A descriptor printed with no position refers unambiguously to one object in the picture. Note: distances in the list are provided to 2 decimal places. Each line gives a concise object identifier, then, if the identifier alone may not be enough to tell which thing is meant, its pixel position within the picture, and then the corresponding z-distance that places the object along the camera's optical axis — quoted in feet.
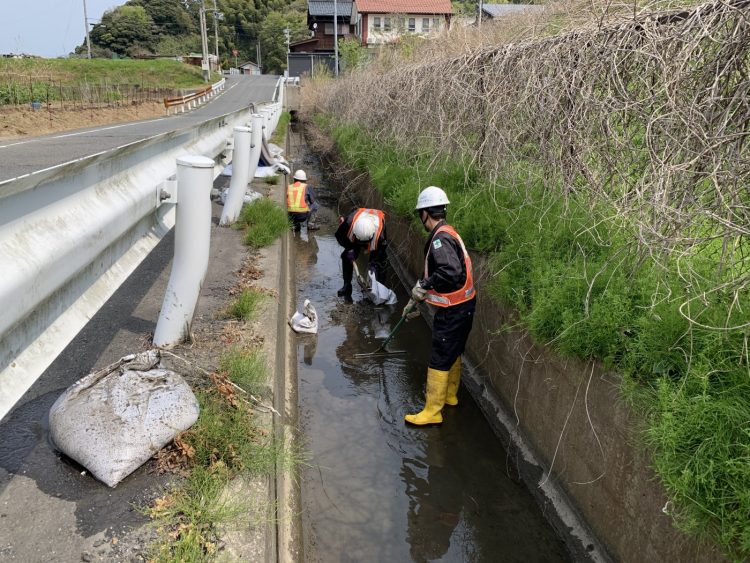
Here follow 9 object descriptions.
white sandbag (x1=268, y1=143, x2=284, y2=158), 43.97
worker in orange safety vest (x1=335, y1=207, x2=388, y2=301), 22.40
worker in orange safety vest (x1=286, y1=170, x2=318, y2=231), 31.37
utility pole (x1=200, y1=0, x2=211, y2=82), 145.72
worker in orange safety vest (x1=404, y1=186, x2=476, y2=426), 14.93
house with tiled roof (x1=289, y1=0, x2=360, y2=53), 201.77
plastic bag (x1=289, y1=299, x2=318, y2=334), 20.42
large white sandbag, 7.87
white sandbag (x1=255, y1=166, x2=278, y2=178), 35.73
